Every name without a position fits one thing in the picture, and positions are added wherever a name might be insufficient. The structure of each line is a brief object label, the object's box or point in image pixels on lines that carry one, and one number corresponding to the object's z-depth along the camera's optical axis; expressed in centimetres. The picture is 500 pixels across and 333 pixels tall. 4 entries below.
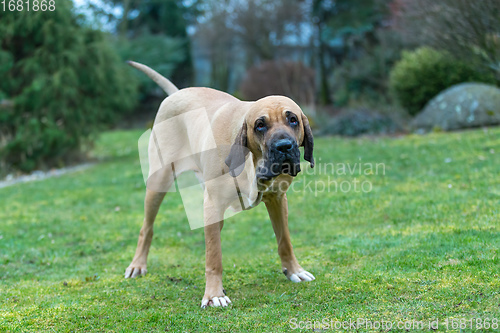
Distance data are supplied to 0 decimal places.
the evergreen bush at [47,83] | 1203
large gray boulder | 1154
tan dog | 358
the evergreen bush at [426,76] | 1311
